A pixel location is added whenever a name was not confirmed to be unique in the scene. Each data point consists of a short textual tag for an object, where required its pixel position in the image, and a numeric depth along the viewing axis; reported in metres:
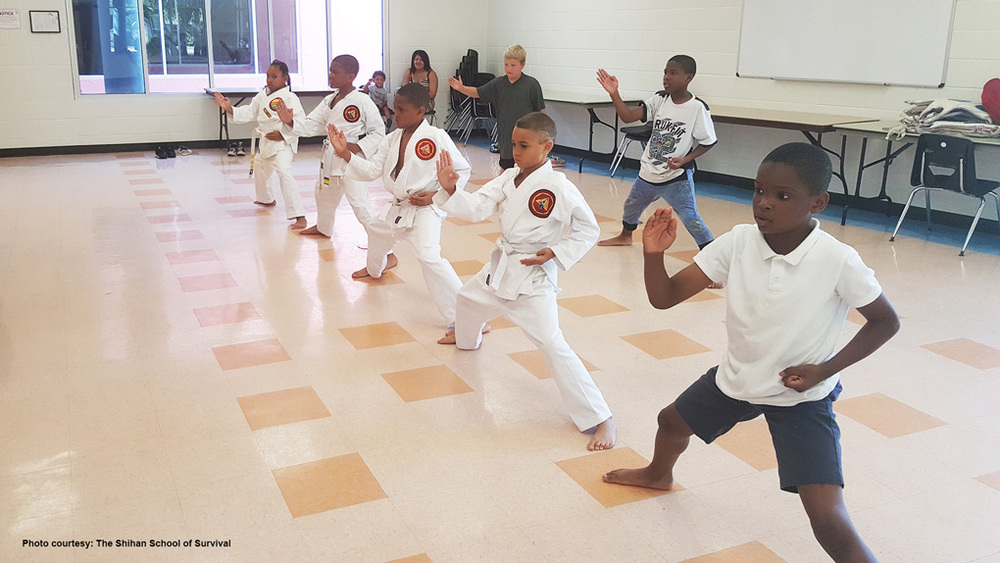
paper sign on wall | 8.59
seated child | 10.22
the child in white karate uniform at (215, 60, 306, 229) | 5.82
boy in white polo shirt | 1.81
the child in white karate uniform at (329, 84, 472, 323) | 3.83
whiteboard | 6.16
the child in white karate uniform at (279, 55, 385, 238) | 5.12
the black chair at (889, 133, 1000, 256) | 5.25
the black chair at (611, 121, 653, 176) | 7.61
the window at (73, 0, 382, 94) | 9.27
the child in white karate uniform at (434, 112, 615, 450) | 2.80
